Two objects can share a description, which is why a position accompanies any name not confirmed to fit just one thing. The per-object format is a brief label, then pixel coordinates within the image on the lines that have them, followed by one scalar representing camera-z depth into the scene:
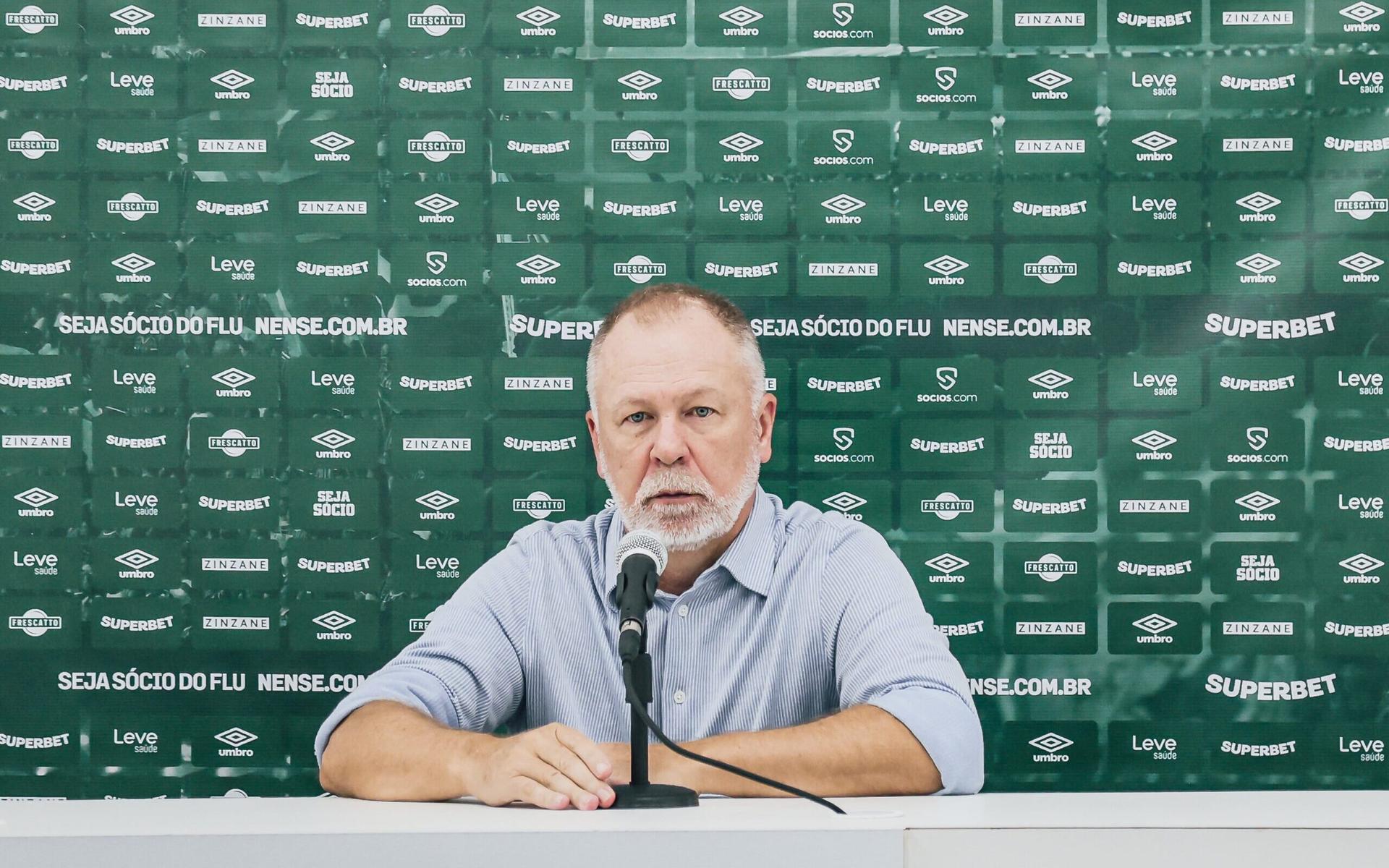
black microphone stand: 3.64
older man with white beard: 3.95
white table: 3.56
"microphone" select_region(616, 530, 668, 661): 3.64
